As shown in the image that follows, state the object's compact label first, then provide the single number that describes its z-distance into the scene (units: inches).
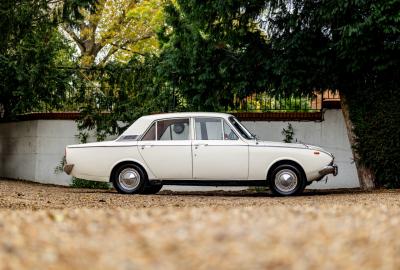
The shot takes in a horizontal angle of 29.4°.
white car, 554.6
